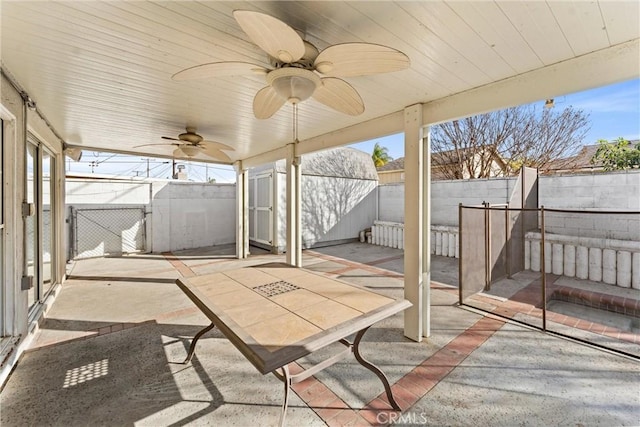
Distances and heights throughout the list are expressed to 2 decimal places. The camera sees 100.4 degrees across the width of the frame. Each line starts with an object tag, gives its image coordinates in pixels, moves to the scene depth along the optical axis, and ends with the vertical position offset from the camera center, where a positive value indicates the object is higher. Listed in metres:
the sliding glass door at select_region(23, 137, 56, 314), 3.33 -0.15
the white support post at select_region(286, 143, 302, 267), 4.94 +0.18
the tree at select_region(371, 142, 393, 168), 17.39 +3.69
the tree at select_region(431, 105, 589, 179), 9.27 +2.60
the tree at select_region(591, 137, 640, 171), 7.94 +1.74
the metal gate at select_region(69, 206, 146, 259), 6.82 -0.52
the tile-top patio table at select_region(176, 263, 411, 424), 1.31 -0.63
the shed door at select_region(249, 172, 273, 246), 7.84 +0.08
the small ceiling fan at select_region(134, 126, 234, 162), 3.67 +0.96
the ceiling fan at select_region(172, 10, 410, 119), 1.25 +0.83
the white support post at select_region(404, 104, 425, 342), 2.80 -0.08
